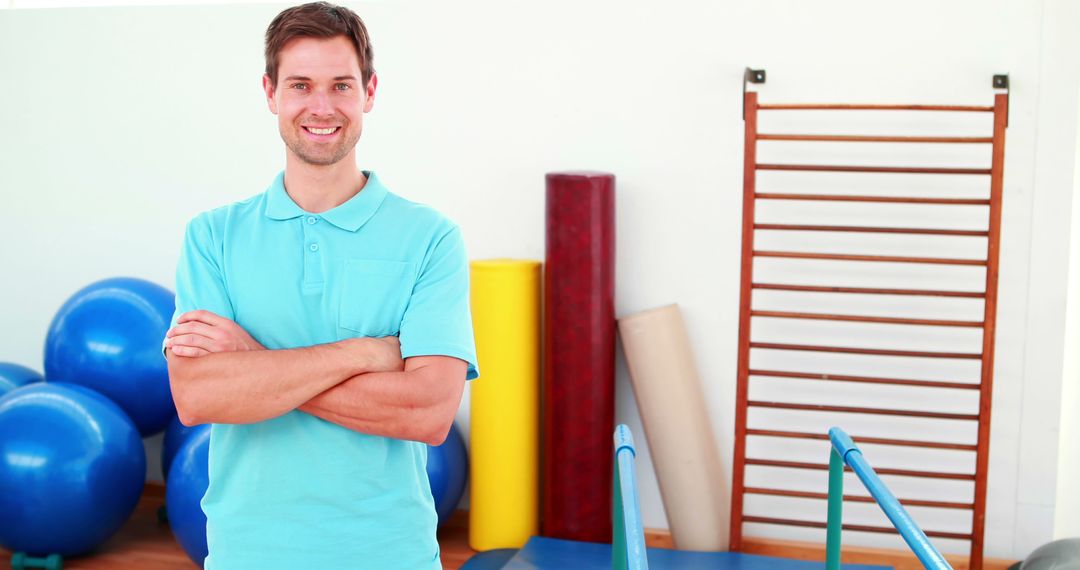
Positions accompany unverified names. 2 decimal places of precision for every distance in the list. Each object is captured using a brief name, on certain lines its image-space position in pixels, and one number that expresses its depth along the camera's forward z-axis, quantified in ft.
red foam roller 10.89
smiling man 4.71
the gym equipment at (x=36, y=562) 10.37
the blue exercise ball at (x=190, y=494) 9.89
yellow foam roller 11.12
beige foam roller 10.96
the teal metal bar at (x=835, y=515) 7.73
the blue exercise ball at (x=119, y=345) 11.38
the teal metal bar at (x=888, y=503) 5.25
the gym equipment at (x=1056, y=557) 9.11
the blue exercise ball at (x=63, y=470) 9.82
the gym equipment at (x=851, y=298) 10.42
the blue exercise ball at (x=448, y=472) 10.83
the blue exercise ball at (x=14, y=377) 11.64
